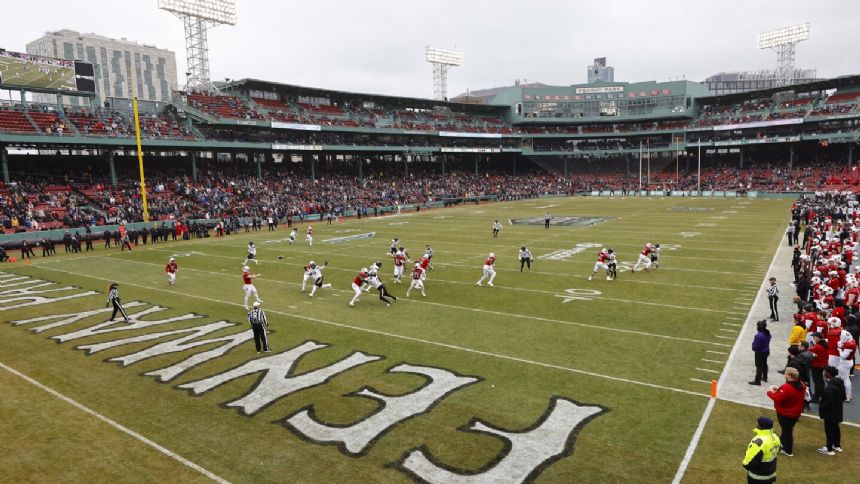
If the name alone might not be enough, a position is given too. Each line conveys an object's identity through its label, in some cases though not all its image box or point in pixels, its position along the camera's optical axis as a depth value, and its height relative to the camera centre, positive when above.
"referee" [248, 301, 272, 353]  12.95 -3.22
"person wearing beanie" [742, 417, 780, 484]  6.31 -3.30
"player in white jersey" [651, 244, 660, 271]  22.65 -3.45
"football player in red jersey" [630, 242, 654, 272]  21.84 -3.21
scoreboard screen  43.59 +10.90
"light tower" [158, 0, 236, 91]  57.38 +19.37
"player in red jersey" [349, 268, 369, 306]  17.47 -3.06
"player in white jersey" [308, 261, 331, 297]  19.51 -3.18
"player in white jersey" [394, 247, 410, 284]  20.36 -2.96
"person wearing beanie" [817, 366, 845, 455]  7.72 -3.46
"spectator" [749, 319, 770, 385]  10.30 -3.43
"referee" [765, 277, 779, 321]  14.82 -3.48
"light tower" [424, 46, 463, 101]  95.50 +22.40
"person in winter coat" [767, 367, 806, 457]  7.59 -3.22
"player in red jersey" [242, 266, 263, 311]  17.47 -3.04
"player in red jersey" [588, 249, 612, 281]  20.44 -3.12
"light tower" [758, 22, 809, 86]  81.56 +20.30
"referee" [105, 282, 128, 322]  16.43 -3.12
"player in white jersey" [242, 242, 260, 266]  27.22 -3.00
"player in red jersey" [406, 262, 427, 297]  18.75 -3.17
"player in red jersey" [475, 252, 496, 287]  20.20 -3.21
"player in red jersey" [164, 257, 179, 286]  21.59 -3.00
